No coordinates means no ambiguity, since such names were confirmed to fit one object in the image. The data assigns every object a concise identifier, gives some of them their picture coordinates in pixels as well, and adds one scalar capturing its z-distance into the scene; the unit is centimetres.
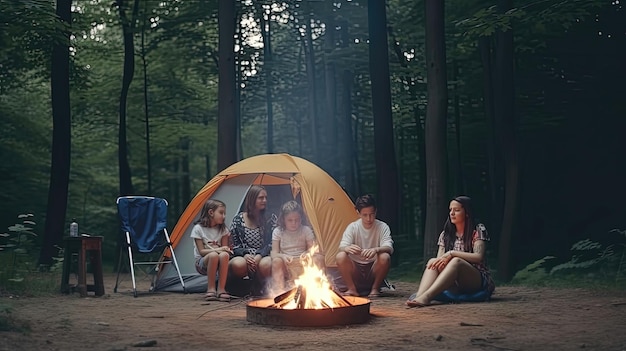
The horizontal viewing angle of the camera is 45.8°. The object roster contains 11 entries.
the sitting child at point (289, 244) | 741
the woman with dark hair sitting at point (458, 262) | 635
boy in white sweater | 724
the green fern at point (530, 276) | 911
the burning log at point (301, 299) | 548
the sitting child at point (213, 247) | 752
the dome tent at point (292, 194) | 839
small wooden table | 785
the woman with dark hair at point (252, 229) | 788
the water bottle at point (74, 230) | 800
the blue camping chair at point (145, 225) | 833
